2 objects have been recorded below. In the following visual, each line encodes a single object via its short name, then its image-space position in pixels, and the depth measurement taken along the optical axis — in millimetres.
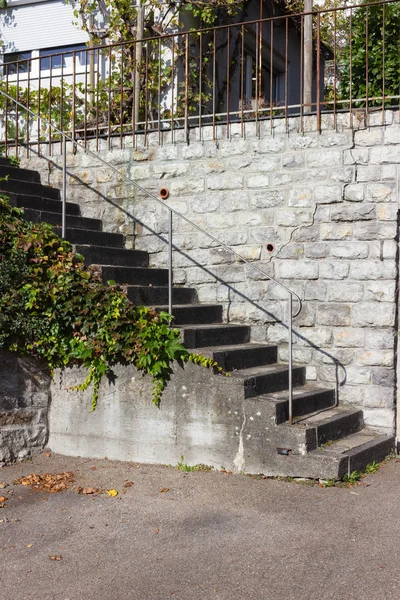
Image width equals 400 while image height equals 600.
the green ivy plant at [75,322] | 6191
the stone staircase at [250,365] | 5836
